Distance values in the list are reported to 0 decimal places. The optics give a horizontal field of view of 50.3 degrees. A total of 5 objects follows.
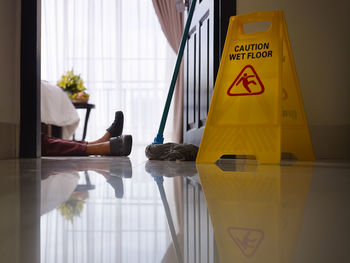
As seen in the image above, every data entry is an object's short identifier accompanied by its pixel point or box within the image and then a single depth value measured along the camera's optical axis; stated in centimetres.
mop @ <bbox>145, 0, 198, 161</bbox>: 171
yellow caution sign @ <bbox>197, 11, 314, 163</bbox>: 151
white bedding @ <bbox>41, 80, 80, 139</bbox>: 334
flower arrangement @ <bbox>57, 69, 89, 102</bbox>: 466
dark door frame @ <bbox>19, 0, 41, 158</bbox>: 202
